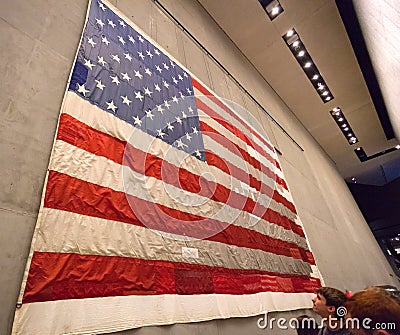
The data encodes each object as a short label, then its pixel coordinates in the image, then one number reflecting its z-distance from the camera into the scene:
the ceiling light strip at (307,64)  5.75
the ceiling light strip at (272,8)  4.99
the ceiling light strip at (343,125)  8.19
